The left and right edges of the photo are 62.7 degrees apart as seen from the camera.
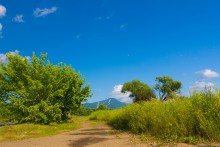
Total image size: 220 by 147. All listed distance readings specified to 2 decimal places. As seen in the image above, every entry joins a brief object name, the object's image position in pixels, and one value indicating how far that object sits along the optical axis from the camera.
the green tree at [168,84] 53.10
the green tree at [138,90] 52.42
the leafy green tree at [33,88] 18.73
